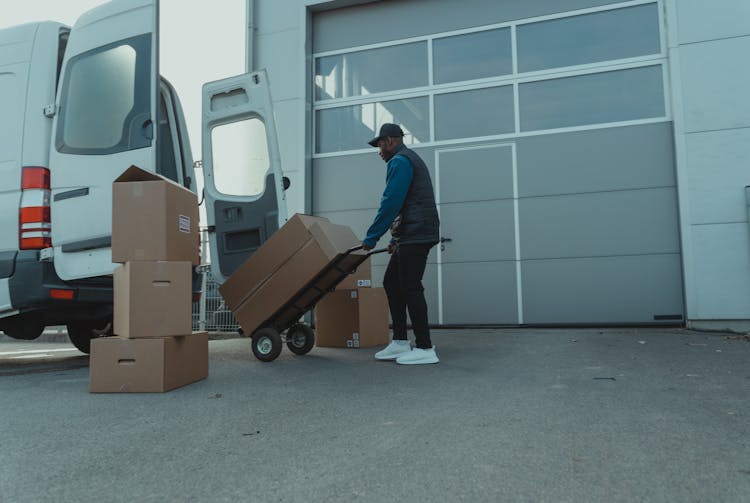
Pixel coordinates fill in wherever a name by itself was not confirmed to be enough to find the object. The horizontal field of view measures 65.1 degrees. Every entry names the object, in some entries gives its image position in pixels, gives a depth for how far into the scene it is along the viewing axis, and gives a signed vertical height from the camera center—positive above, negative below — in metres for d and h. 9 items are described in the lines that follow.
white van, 3.80 +0.93
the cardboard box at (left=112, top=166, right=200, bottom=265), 3.29 +0.37
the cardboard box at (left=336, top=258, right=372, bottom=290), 5.41 -0.01
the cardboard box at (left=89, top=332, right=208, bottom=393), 3.13 -0.43
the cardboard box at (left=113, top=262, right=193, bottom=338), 3.18 -0.08
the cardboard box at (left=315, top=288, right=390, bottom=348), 5.24 -0.35
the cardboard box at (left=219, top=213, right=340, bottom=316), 4.15 +0.16
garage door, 6.36 +1.43
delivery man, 4.02 +0.35
